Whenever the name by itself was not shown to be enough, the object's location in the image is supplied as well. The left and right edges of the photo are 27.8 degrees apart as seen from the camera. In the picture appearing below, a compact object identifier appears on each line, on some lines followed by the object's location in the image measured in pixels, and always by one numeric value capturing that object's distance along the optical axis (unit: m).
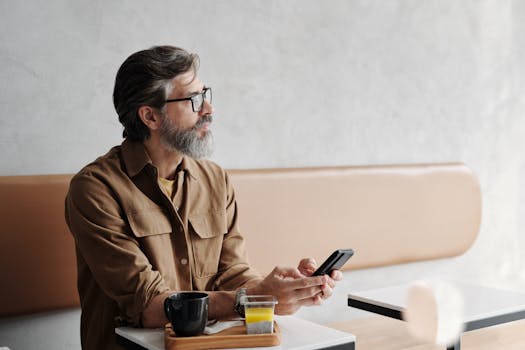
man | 2.14
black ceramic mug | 1.95
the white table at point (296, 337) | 1.97
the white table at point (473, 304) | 2.42
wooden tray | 1.94
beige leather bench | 2.46
